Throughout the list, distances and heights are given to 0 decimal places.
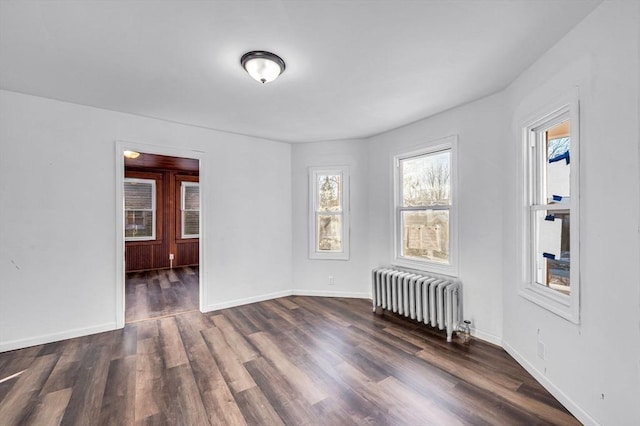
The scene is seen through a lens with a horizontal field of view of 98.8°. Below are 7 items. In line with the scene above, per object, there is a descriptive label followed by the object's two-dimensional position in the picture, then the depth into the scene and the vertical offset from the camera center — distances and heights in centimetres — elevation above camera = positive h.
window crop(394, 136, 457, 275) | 334 +6
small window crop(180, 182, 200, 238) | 733 +14
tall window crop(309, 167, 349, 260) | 463 +2
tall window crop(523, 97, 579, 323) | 187 +1
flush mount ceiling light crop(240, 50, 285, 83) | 210 +117
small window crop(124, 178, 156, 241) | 674 +10
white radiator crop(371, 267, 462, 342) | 305 -100
